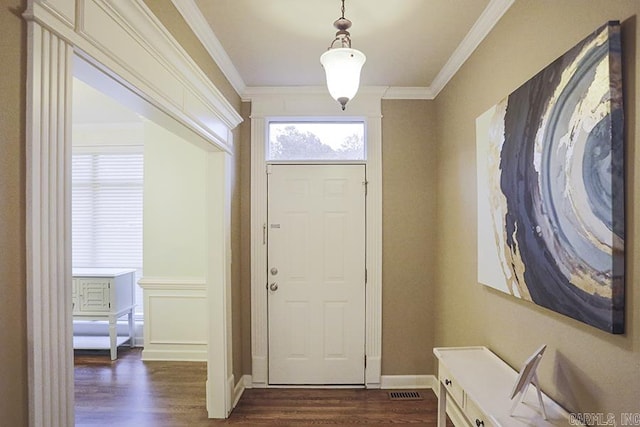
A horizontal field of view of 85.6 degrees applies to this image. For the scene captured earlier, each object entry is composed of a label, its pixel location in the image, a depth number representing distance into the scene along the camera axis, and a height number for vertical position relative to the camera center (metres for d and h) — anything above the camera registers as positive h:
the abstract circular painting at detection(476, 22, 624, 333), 1.11 +0.10
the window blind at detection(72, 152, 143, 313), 4.22 +0.02
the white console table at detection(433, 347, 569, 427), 1.35 -0.82
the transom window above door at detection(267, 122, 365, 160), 3.27 +0.67
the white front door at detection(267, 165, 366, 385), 3.16 -0.58
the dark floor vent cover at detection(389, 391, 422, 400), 2.96 -1.60
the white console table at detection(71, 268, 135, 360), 3.65 -0.92
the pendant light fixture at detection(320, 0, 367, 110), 1.71 +0.73
